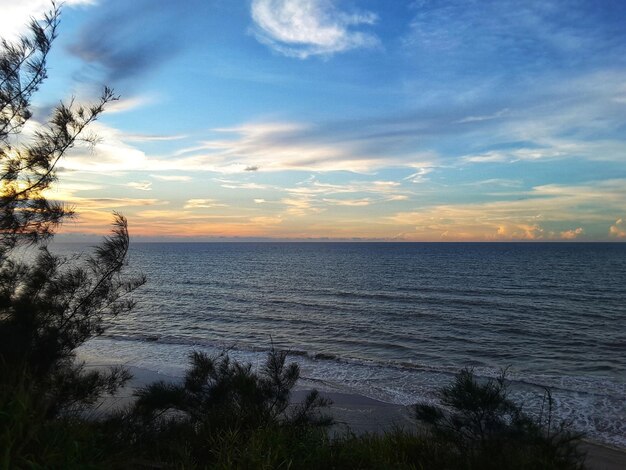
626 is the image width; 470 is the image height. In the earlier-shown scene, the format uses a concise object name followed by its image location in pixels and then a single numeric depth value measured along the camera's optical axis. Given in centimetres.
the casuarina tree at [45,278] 708
